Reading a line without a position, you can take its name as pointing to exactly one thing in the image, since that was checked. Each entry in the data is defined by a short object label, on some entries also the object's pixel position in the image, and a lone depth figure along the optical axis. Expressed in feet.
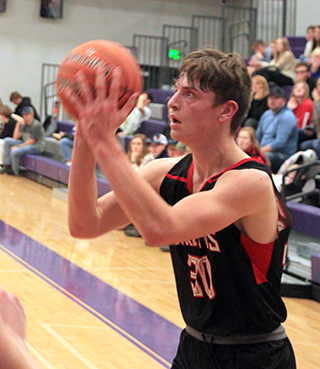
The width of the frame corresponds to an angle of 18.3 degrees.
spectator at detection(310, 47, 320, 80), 47.92
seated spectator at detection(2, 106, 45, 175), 59.82
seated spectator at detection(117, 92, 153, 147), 54.45
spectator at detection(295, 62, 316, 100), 44.98
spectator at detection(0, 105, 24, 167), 62.12
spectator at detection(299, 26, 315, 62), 54.79
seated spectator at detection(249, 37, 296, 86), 49.67
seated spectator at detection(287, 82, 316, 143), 41.16
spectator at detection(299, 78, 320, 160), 36.58
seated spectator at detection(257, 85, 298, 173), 38.16
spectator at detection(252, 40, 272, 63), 60.76
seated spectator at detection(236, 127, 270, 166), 34.07
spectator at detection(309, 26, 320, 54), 53.12
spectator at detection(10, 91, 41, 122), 68.34
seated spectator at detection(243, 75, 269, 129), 42.87
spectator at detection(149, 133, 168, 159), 42.78
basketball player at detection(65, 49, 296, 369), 9.15
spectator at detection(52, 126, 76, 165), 56.79
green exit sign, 73.96
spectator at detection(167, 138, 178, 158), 38.35
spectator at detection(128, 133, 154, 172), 40.29
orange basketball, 8.66
